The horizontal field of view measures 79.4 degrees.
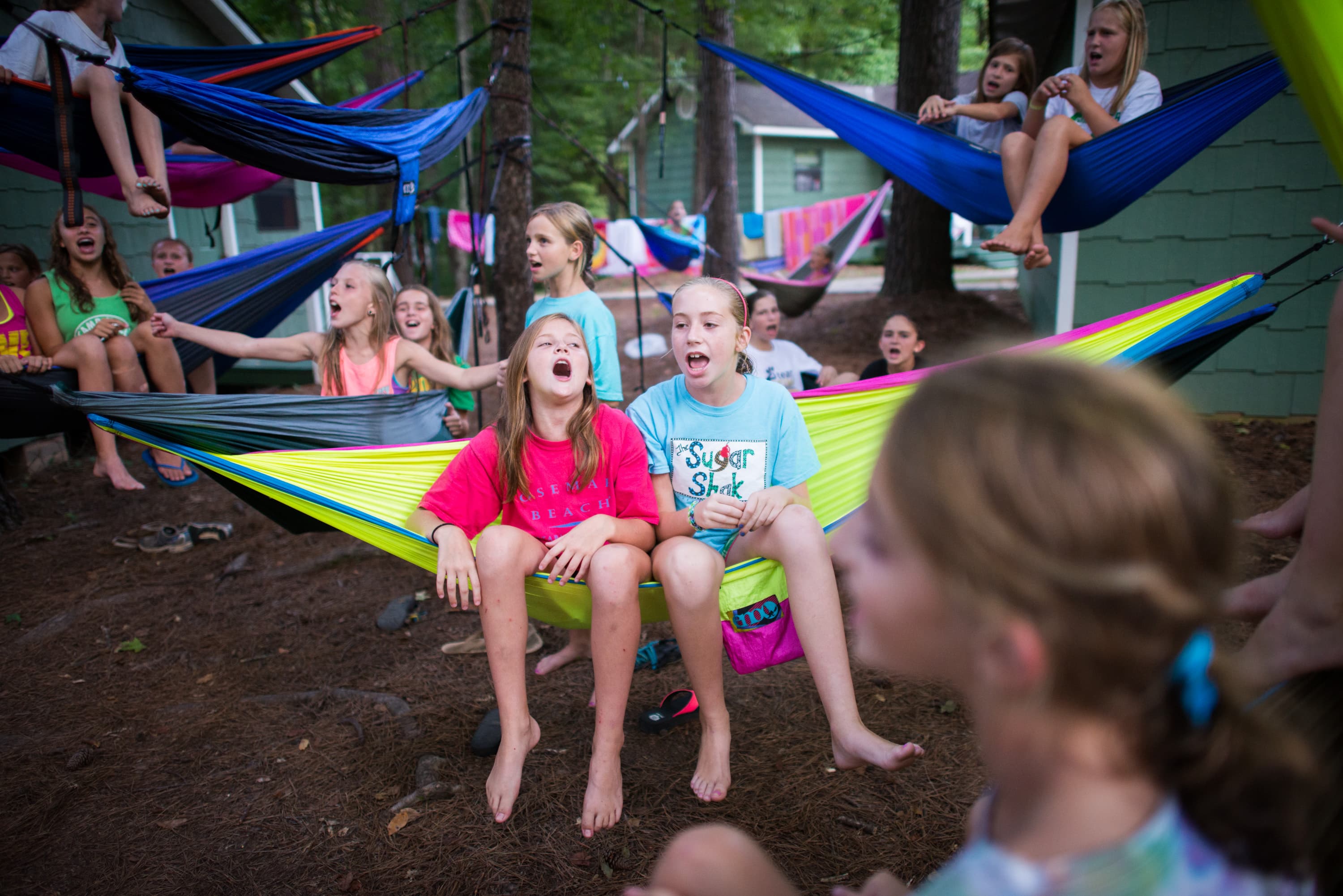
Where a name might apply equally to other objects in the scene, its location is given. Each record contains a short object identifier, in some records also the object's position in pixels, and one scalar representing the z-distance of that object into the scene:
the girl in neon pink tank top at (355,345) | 2.60
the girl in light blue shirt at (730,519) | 1.61
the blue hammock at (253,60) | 3.14
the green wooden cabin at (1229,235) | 3.81
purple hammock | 3.62
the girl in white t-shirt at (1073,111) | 2.51
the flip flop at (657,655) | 2.25
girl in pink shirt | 1.61
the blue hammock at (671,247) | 5.74
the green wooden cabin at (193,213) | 4.27
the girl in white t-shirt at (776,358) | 3.48
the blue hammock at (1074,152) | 2.45
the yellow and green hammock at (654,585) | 1.73
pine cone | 1.81
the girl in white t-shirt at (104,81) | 2.58
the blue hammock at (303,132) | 2.40
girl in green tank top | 2.97
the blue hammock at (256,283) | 3.06
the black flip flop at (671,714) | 1.93
